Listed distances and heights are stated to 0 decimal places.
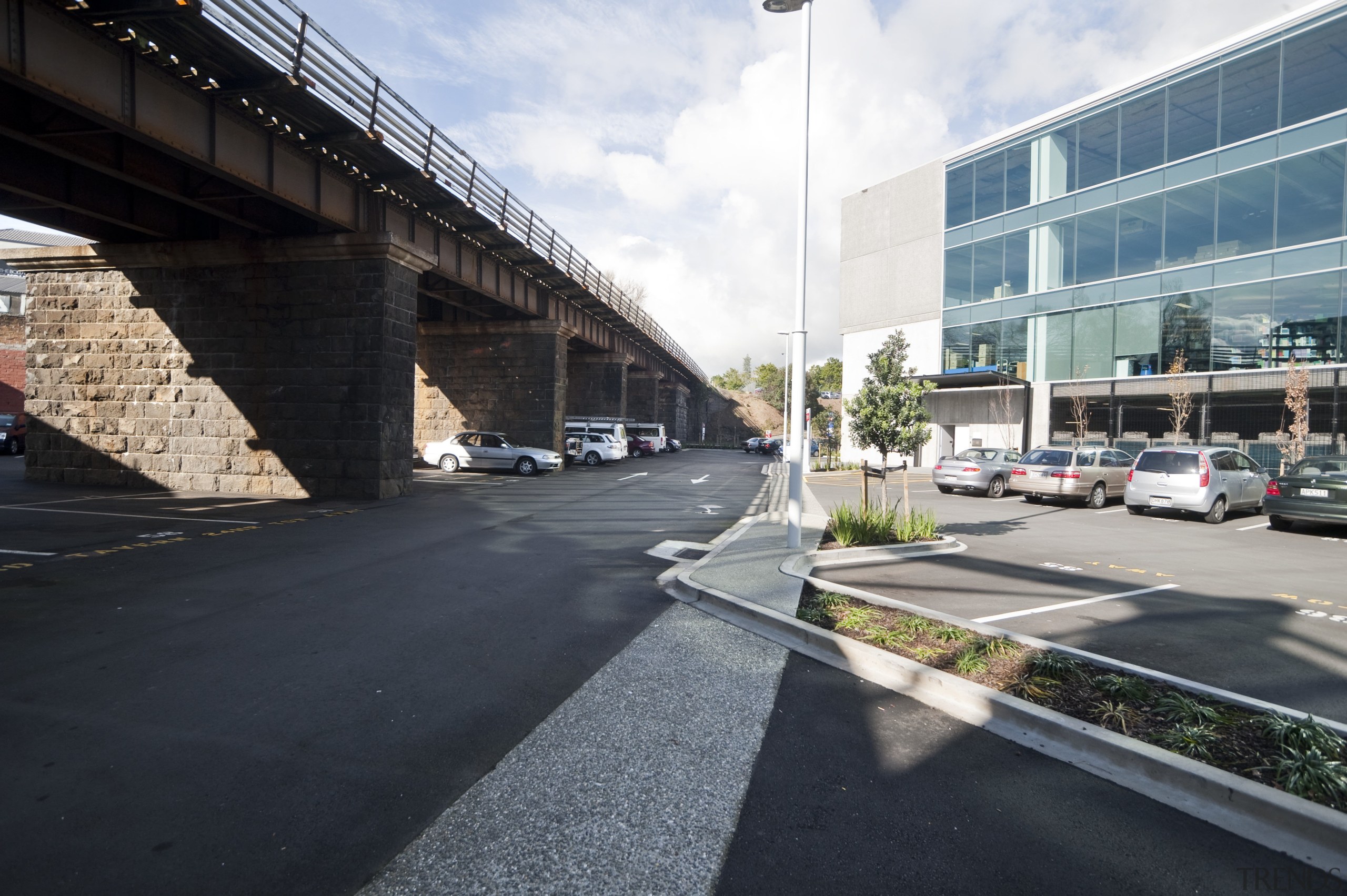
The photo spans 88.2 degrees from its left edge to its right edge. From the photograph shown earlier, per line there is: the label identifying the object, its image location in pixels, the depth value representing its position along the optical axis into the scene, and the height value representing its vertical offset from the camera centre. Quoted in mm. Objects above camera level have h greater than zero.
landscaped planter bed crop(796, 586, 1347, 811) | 3455 -1664
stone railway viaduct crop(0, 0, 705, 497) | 11461 +4128
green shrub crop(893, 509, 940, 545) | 10867 -1500
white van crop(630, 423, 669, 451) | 48594 -108
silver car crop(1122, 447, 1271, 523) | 15328 -1002
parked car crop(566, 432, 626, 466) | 35625 -971
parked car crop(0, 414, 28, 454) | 29328 -526
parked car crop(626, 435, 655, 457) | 45312 -1072
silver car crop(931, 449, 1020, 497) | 20500 -1110
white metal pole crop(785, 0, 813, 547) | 10359 +1315
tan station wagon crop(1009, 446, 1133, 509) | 18062 -1015
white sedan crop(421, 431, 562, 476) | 27109 -1041
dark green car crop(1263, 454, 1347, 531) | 12891 -1018
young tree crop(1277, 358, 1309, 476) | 21656 +914
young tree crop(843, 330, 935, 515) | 11352 +413
